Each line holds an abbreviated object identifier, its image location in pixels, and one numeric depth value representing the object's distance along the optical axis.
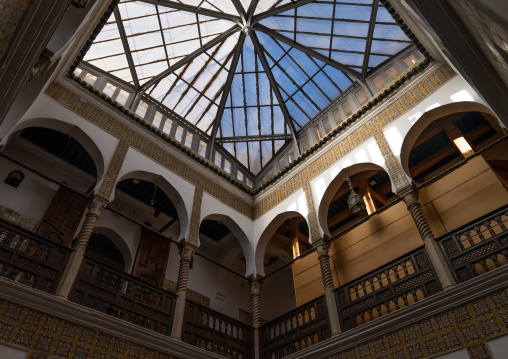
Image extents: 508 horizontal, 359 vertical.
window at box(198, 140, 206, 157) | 12.80
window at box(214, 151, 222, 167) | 13.19
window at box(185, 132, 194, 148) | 12.49
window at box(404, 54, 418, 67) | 10.42
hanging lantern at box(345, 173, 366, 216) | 8.71
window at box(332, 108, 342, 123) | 11.73
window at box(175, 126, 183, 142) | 12.23
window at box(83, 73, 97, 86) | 10.53
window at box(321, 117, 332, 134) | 11.97
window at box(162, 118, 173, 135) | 12.00
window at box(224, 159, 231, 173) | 13.40
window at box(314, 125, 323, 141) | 12.24
